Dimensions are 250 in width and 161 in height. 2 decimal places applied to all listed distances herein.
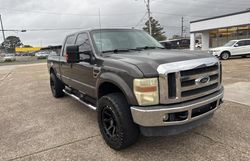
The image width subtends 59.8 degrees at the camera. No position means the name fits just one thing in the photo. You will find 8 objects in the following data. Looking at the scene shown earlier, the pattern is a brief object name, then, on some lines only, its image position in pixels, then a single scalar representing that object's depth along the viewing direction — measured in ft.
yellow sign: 245.41
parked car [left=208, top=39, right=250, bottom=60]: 55.36
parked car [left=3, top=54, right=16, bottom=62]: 130.74
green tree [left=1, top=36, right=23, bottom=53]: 325.75
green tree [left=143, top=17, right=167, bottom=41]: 209.46
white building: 78.79
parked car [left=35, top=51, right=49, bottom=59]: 148.09
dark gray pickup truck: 8.96
